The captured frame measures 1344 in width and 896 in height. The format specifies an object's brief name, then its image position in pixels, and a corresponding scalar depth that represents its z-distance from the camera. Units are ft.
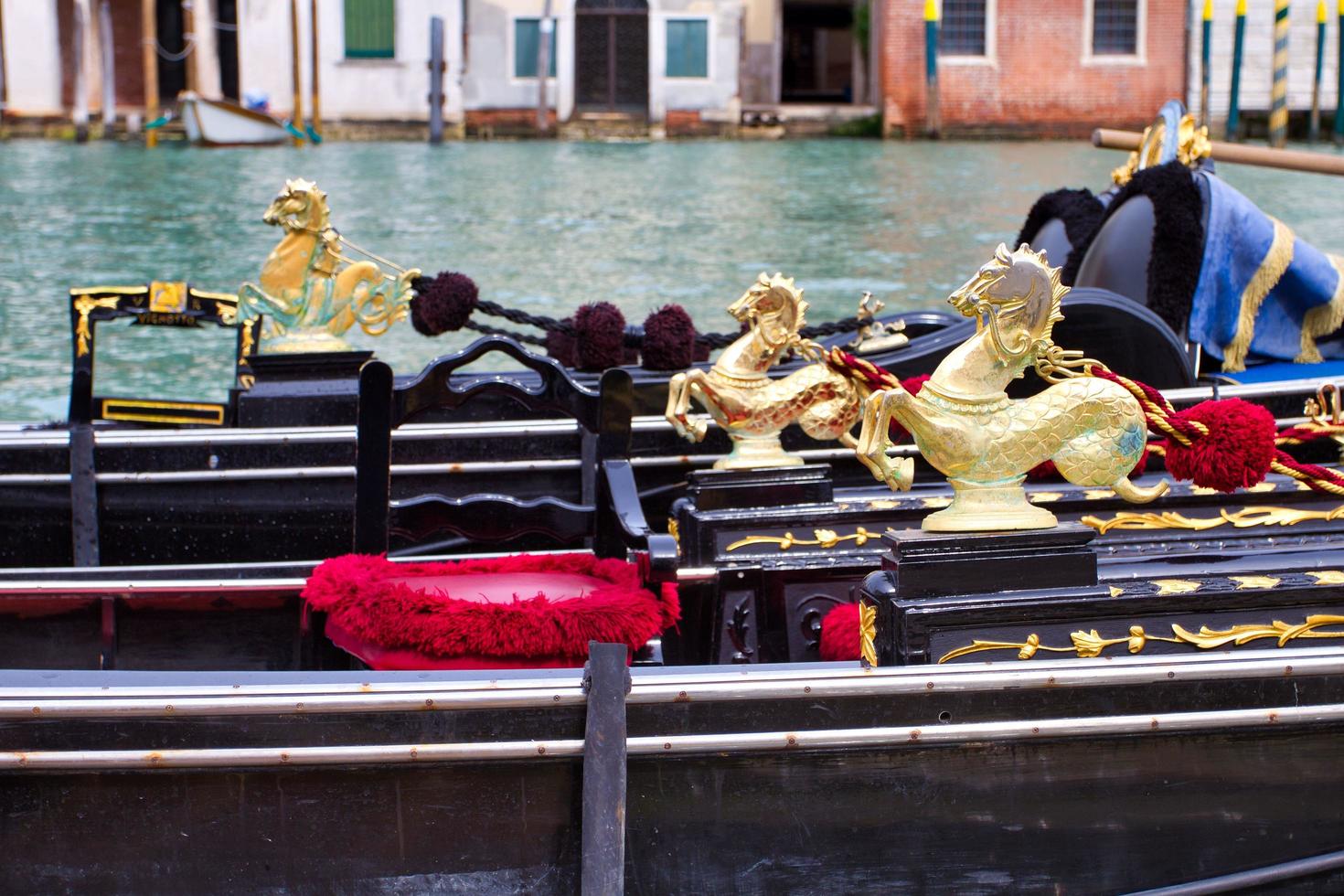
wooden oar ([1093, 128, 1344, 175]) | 13.76
